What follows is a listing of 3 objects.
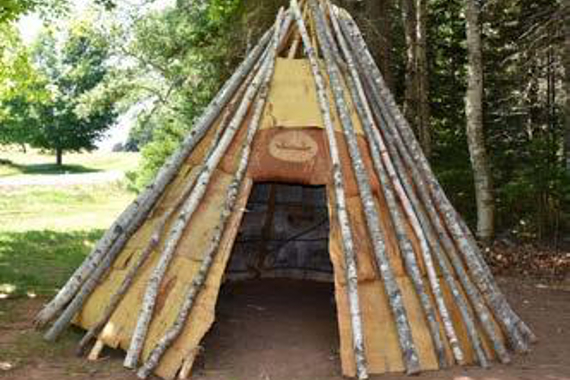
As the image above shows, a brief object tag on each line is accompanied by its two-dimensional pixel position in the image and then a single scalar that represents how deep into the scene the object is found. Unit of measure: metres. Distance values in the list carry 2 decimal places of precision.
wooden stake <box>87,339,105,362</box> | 6.32
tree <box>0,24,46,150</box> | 15.09
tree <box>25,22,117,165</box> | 36.00
